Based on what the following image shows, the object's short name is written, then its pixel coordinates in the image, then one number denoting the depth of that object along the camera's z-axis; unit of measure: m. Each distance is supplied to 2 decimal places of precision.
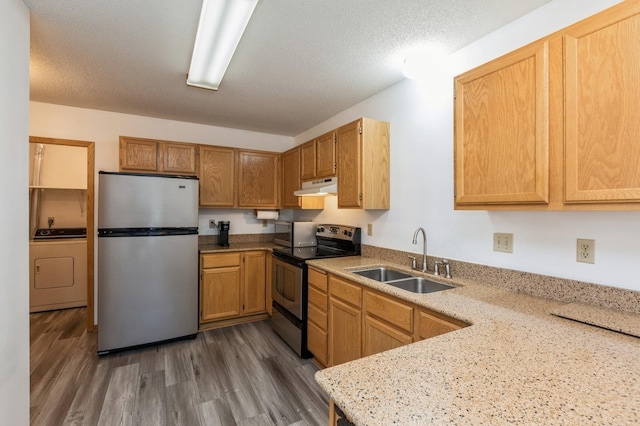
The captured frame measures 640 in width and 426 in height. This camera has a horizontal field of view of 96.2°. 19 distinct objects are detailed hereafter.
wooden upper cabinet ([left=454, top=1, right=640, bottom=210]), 1.09
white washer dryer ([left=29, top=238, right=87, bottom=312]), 3.79
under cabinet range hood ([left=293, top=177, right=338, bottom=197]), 2.89
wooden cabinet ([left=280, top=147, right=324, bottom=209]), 3.60
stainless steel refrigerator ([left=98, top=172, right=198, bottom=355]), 2.72
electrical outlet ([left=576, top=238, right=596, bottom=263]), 1.43
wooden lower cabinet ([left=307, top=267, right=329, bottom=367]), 2.46
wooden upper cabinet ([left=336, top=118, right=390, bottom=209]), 2.56
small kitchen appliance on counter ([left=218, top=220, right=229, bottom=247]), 3.79
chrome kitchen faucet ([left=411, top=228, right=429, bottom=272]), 2.22
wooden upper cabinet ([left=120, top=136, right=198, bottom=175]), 3.20
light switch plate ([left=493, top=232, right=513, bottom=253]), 1.78
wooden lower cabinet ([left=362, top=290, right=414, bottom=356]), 1.70
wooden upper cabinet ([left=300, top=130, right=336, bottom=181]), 2.96
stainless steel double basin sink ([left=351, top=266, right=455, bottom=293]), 2.09
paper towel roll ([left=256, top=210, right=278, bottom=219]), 4.02
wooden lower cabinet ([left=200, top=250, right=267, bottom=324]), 3.30
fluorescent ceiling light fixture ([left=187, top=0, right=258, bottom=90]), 1.57
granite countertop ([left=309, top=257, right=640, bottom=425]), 0.68
